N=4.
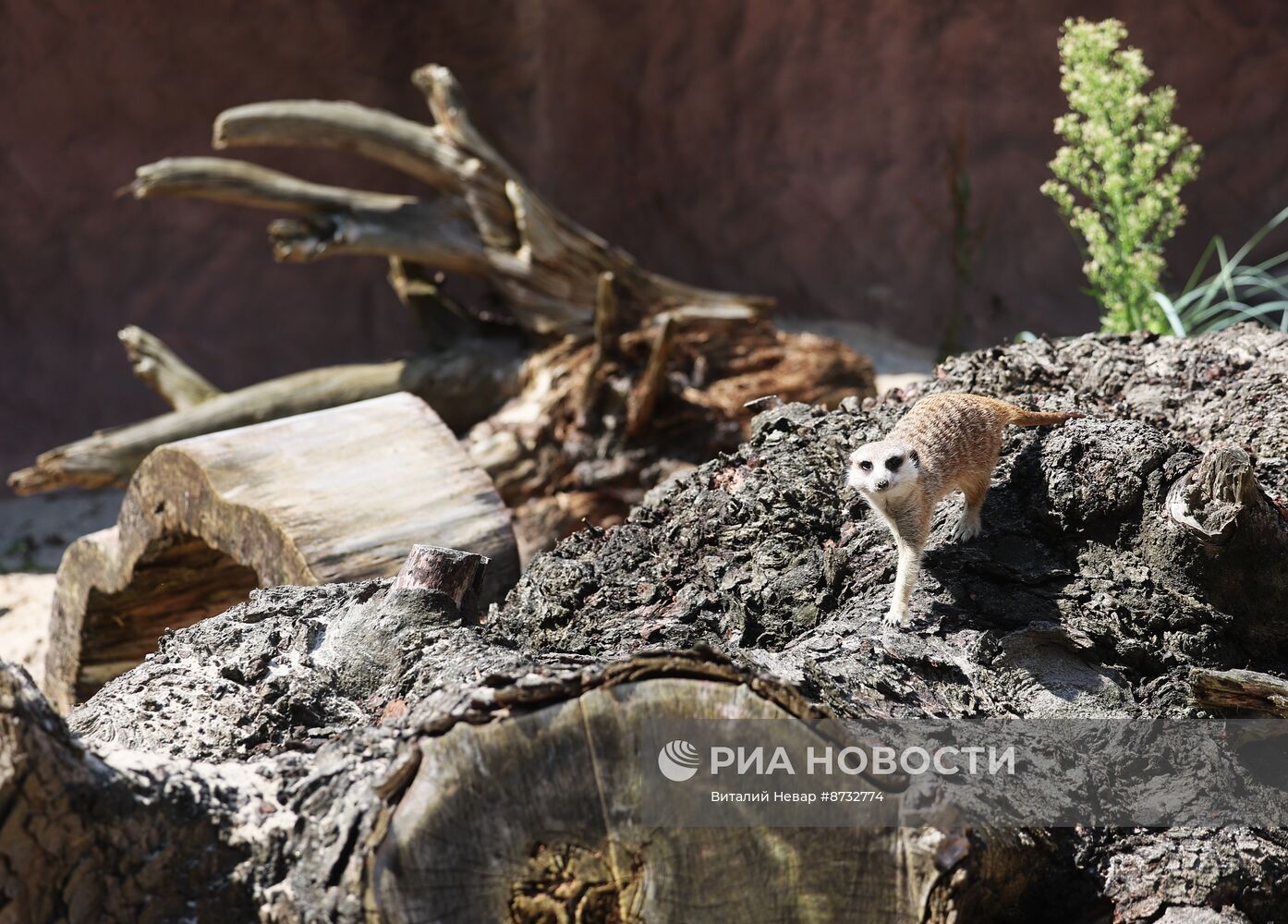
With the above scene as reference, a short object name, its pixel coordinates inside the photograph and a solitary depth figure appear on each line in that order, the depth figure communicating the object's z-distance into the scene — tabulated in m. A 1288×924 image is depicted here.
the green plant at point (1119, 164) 7.77
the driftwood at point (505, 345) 9.99
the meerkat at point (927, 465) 3.97
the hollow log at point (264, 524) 5.66
